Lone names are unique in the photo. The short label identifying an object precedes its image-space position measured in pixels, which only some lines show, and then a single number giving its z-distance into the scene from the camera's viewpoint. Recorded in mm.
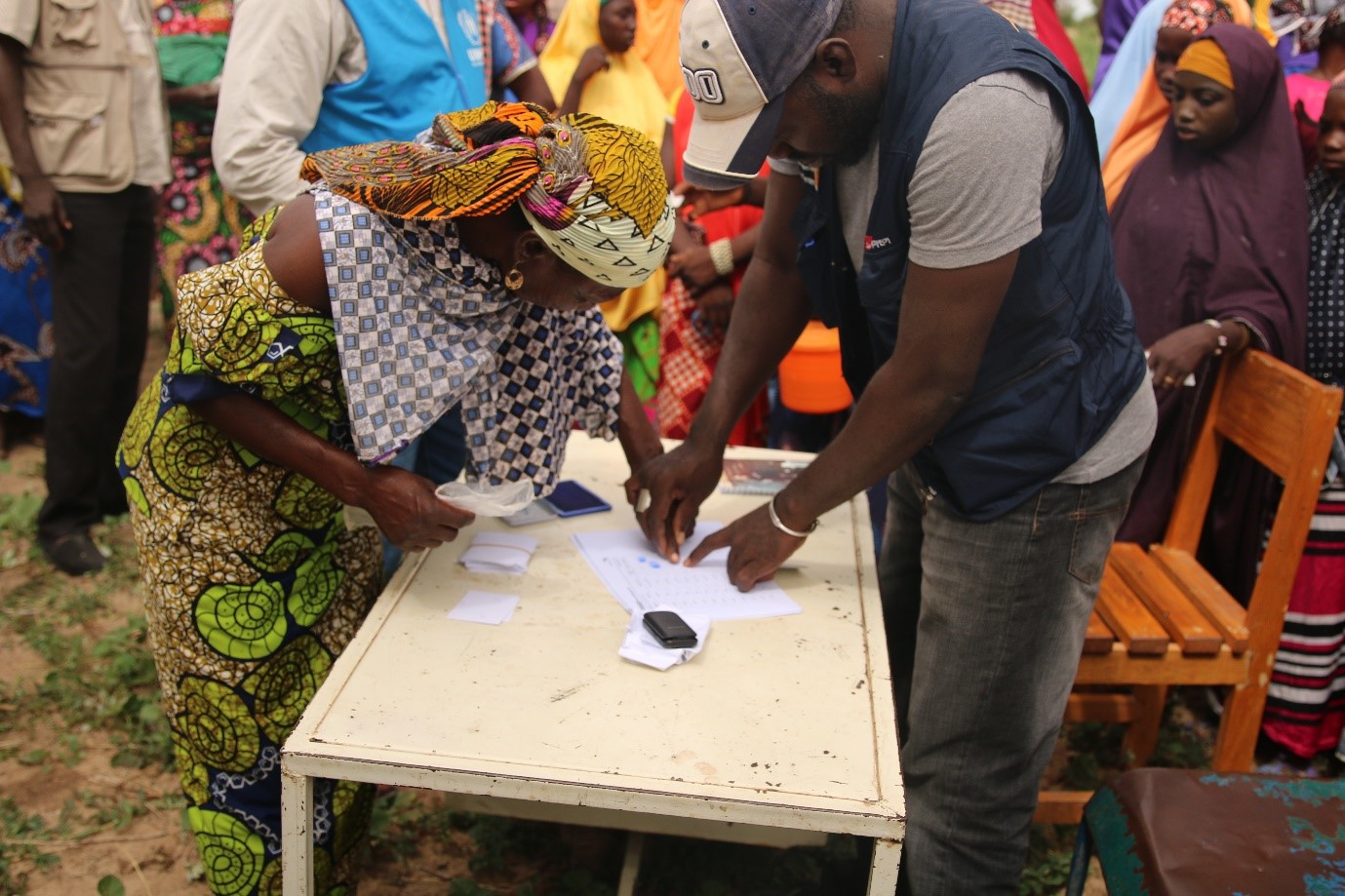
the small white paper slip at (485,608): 1735
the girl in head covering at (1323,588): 2814
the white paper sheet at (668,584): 1807
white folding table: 1362
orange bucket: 3301
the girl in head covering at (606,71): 3830
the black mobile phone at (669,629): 1648
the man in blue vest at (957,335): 1447
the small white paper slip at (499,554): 1906
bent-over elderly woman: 1557
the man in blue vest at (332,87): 2400
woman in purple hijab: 2834
